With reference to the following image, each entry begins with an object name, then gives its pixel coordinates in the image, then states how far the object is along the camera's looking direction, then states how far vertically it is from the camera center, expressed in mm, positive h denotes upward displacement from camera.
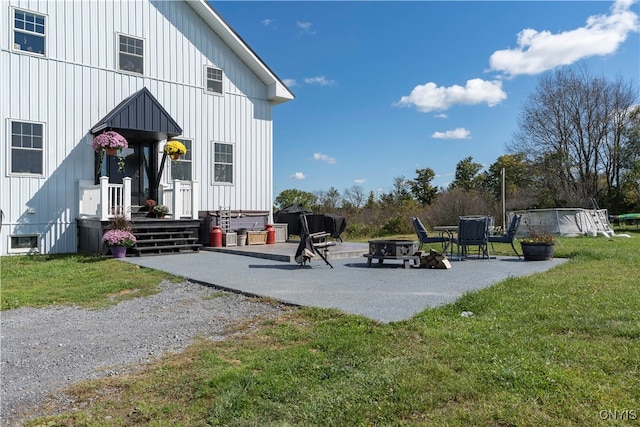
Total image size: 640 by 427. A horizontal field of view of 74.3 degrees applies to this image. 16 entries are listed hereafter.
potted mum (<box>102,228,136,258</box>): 9594 -479
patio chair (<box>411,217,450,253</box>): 9914 -375
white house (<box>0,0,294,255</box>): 10672 +3091
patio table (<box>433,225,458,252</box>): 10219 -238
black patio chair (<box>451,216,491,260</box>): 9388 -286
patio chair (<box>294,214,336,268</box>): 7973 -547
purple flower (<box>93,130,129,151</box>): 10508 +1971
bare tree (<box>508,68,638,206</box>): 27875 +5837
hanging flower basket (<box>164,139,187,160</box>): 11633 +1932
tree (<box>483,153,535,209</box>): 27781 +2954
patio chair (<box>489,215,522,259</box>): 9766 -373
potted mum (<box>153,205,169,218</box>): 11172 +222
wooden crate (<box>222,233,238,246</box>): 12016 -564
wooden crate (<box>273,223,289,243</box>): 13742 -419
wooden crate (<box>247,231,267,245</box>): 12496 -548
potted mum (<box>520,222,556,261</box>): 9305 -657
